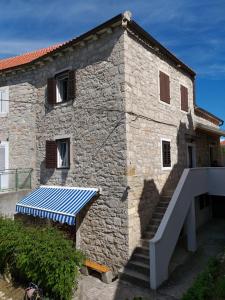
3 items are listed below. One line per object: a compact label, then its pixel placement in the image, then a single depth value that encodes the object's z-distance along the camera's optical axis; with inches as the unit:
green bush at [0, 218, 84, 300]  366.3
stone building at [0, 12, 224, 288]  502.0
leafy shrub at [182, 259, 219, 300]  339.6
